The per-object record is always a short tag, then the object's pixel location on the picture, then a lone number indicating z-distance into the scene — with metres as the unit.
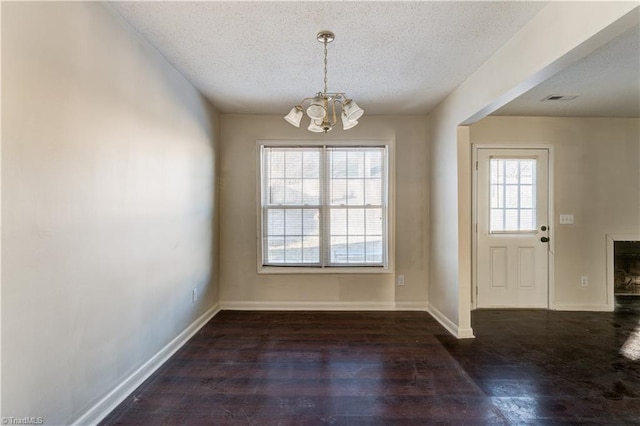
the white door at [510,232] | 3.84
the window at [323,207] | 3.93
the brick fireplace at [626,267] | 3.84
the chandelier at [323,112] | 2.03
